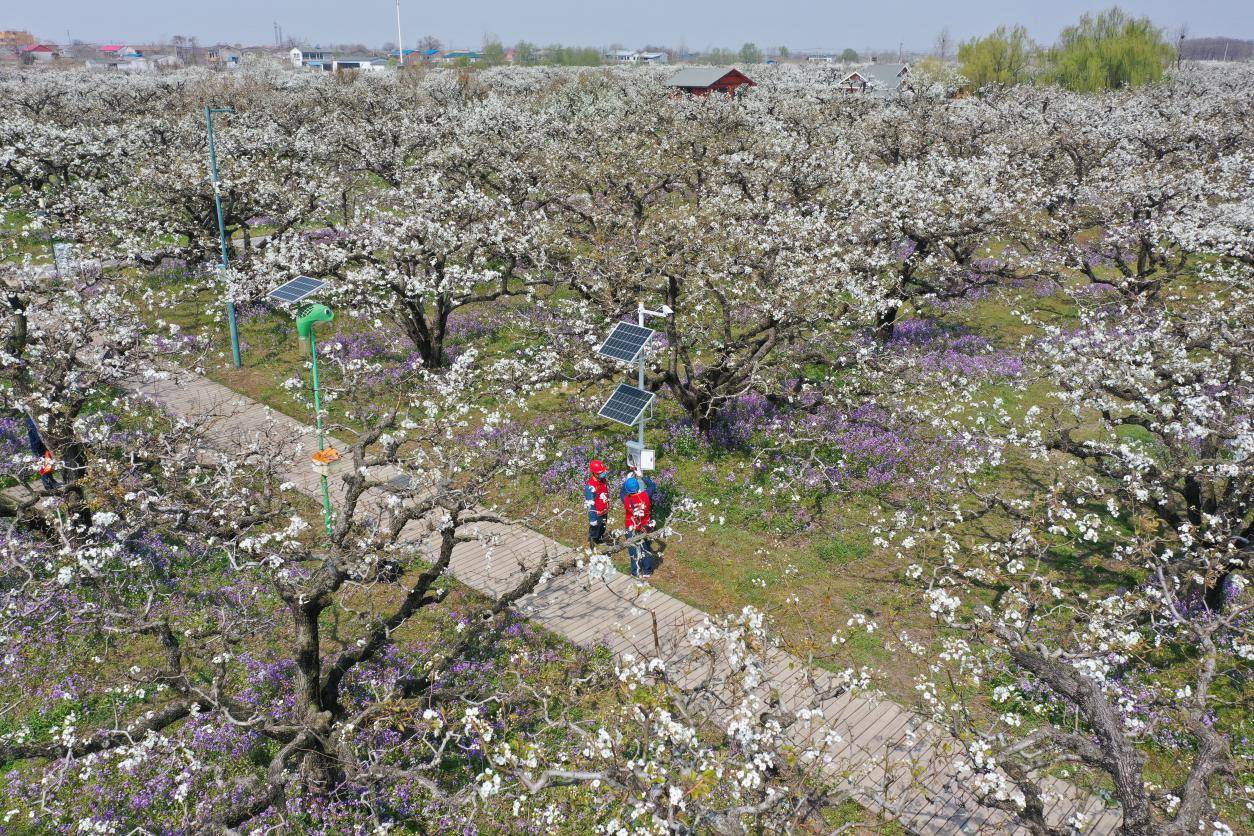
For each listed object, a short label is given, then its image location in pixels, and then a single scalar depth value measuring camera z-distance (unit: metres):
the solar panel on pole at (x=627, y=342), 14.10
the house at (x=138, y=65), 136.30
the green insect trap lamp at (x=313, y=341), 13.25
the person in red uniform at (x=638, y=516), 14.15
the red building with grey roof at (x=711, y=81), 76.62
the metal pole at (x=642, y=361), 13.91
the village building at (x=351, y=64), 117.70
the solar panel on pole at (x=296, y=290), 14.75
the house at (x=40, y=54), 160.25
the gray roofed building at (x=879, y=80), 72.09
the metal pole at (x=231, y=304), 22.30
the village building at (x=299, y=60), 185.04
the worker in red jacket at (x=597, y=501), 14.34
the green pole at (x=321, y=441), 13.62
